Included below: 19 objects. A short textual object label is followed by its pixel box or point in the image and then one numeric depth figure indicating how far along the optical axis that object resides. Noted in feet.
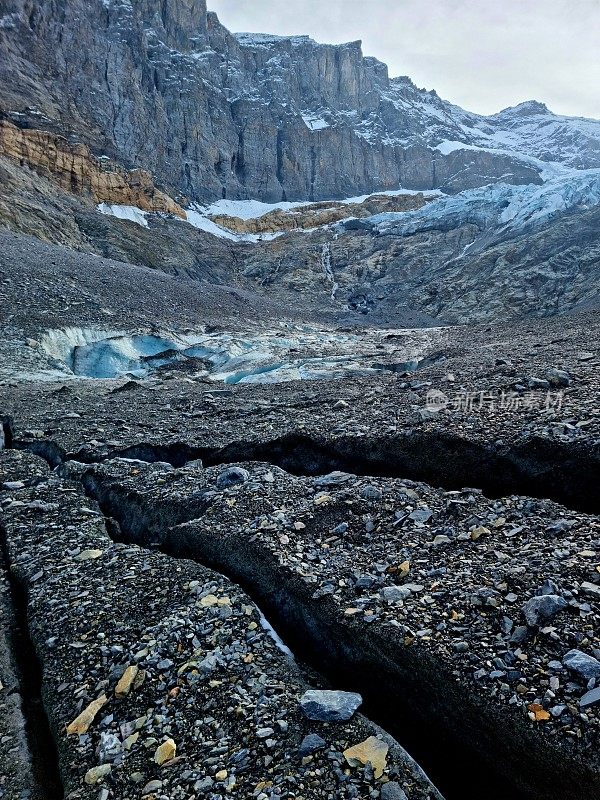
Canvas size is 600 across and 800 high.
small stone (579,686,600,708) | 8.95
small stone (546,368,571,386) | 27.74
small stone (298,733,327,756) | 9.58
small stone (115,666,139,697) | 11.45
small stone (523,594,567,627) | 10.83
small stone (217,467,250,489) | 20.92
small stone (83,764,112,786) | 9.64
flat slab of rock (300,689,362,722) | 10.28
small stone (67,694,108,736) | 10.75
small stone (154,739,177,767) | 9.82
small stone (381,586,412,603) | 12.52
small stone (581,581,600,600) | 11.12
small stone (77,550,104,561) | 17.16
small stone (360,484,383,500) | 17.90
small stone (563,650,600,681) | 9.41
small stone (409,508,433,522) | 16.08
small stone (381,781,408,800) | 8.73
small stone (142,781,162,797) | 9.29
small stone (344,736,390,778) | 9.32
